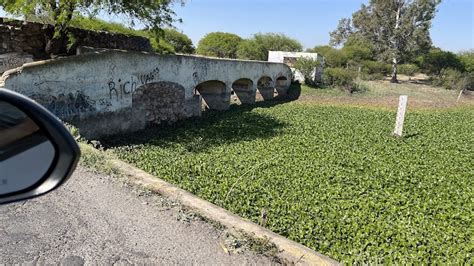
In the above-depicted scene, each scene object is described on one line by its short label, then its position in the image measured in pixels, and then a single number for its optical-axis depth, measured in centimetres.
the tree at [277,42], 4778
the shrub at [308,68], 2920
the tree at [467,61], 3941
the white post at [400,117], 1414
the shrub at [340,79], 2881
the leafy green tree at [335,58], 3978
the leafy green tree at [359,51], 4031
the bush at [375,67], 3853
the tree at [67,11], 1057
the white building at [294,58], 2997
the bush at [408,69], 4003
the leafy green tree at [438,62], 3981
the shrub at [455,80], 3236
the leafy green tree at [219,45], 4194
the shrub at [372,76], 3512
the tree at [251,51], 4044
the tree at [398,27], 3609
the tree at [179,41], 3475
